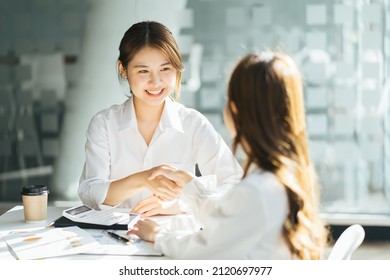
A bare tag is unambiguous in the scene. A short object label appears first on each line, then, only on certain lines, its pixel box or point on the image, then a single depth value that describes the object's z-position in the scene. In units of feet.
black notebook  10.60
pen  10.31
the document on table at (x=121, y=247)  10.09
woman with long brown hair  9.55
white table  10.06
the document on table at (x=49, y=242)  10.07
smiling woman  11.85
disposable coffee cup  10.91
